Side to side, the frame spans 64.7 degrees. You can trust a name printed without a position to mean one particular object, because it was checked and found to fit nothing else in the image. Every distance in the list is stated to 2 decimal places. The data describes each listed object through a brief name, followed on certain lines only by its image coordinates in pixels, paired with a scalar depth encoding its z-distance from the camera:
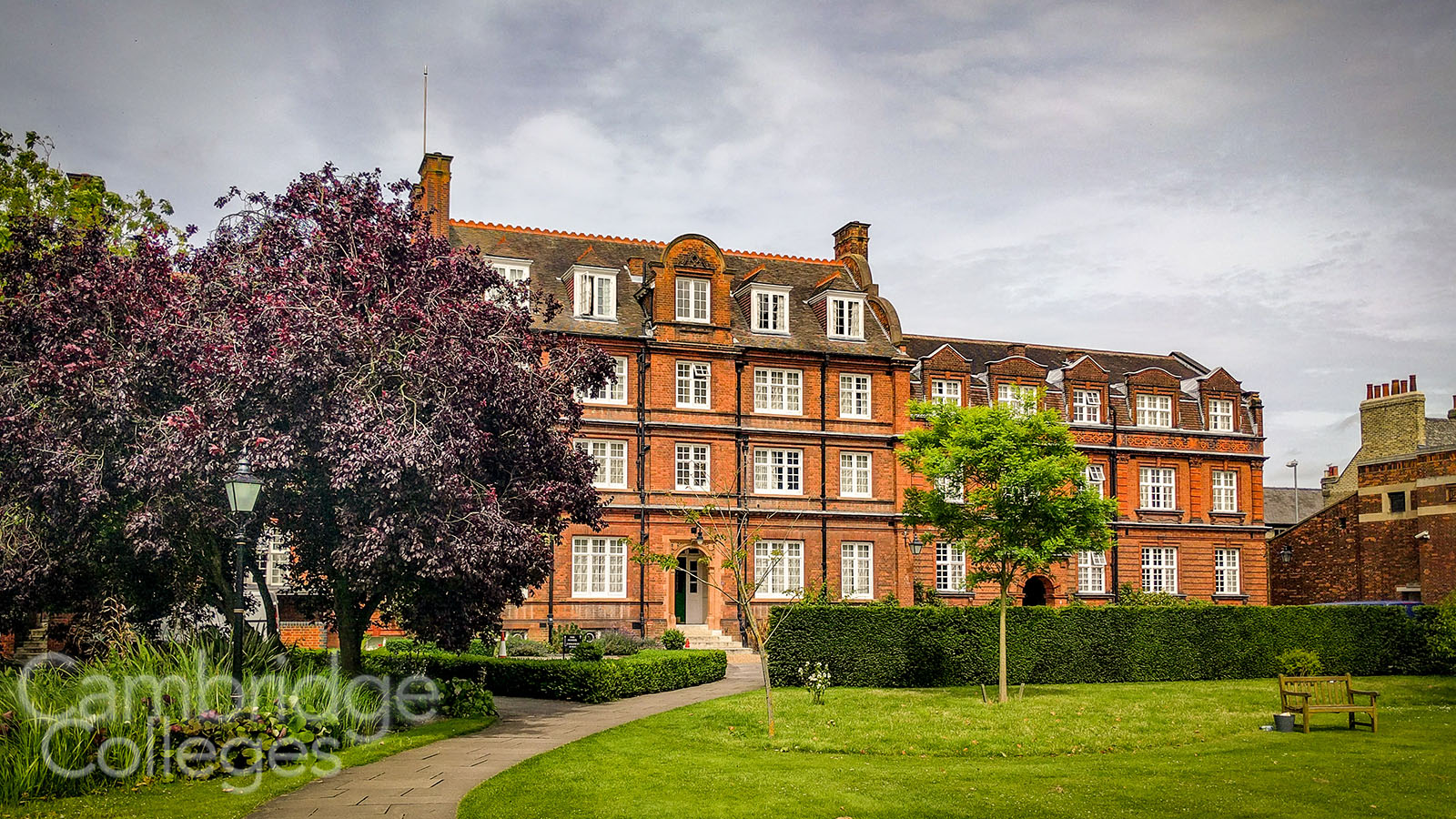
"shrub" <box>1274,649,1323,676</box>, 29.39
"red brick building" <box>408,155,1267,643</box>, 40.12
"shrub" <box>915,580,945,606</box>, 42.69
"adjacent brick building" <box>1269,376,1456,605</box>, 42.72
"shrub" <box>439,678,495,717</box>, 21.81
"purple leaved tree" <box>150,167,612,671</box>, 18.36
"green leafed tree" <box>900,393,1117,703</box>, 25.95
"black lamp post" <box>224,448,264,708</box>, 15.78
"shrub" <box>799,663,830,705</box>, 23.62
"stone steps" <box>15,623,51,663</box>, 29.27
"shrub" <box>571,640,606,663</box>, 28.09
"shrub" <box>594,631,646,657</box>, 31.00
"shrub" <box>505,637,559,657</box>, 33.81
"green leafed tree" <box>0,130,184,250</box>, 28.14
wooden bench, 20.73
